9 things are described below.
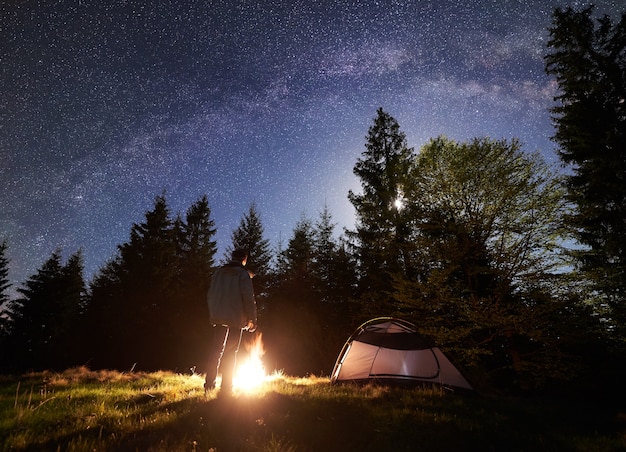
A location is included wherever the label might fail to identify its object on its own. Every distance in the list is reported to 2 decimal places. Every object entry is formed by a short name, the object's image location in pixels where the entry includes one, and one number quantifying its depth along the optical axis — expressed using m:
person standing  5.22
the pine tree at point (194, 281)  25.64
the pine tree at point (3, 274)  31.78
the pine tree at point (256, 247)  26.27
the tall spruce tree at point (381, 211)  17.45
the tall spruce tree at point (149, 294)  25.02
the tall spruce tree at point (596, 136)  12.34
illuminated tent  8.73
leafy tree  11.58
